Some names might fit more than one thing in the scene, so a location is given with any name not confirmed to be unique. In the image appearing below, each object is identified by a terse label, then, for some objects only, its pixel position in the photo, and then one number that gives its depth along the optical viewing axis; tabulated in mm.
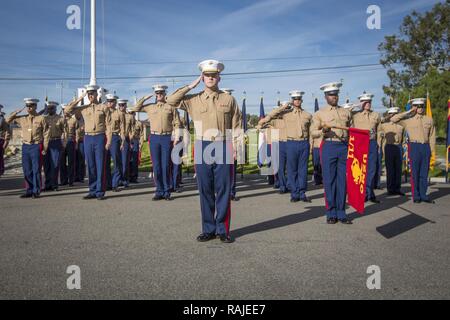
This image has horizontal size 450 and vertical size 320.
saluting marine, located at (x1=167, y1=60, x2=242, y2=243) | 5176
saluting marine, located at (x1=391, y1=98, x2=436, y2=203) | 8461
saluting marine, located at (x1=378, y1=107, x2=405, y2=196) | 9758
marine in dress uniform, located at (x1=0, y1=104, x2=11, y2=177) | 9988
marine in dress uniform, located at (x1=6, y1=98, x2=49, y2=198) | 9117
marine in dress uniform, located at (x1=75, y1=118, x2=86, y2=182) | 12719
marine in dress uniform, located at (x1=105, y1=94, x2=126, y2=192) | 10516
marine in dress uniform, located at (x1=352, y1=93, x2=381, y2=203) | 8734
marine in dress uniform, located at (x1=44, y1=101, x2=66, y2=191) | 10336
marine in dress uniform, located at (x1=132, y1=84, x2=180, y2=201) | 8852
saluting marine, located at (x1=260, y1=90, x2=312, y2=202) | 8656
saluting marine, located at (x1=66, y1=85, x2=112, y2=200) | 8812
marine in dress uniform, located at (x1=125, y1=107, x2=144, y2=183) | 12575
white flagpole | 21450
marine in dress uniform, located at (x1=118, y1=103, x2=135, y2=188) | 11219
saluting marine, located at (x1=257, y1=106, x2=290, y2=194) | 10144
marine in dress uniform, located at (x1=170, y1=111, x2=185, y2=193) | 9688
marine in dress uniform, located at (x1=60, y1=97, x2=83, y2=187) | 11665
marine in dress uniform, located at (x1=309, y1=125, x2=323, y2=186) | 12172
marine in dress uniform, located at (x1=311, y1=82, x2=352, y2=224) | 6306
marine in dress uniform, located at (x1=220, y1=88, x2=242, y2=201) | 9000
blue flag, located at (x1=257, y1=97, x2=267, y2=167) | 15945
